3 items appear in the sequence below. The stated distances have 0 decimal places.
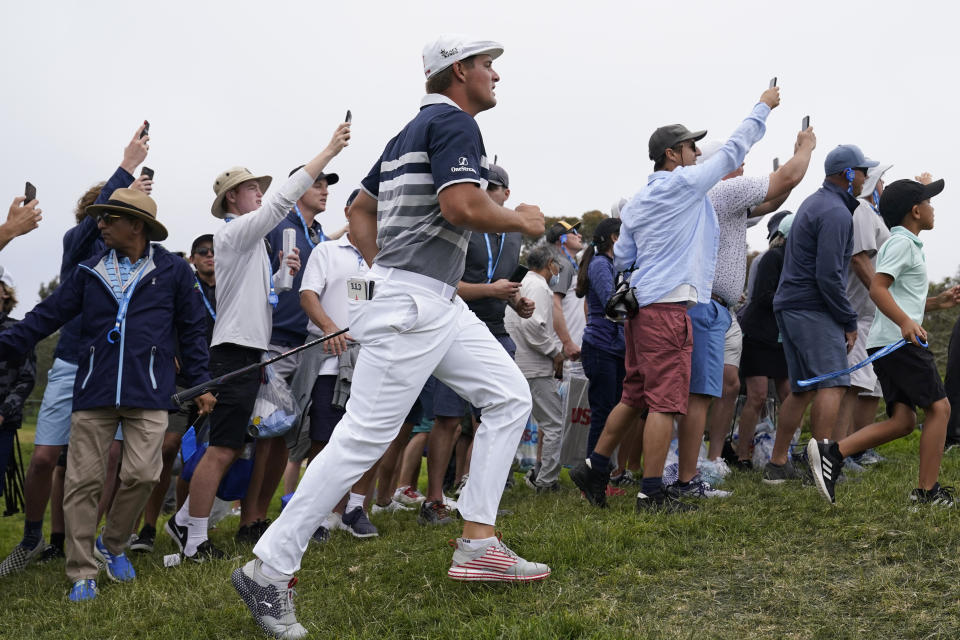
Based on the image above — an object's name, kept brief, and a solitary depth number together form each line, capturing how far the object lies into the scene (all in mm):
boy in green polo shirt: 5352
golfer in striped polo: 3699
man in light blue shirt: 5504
